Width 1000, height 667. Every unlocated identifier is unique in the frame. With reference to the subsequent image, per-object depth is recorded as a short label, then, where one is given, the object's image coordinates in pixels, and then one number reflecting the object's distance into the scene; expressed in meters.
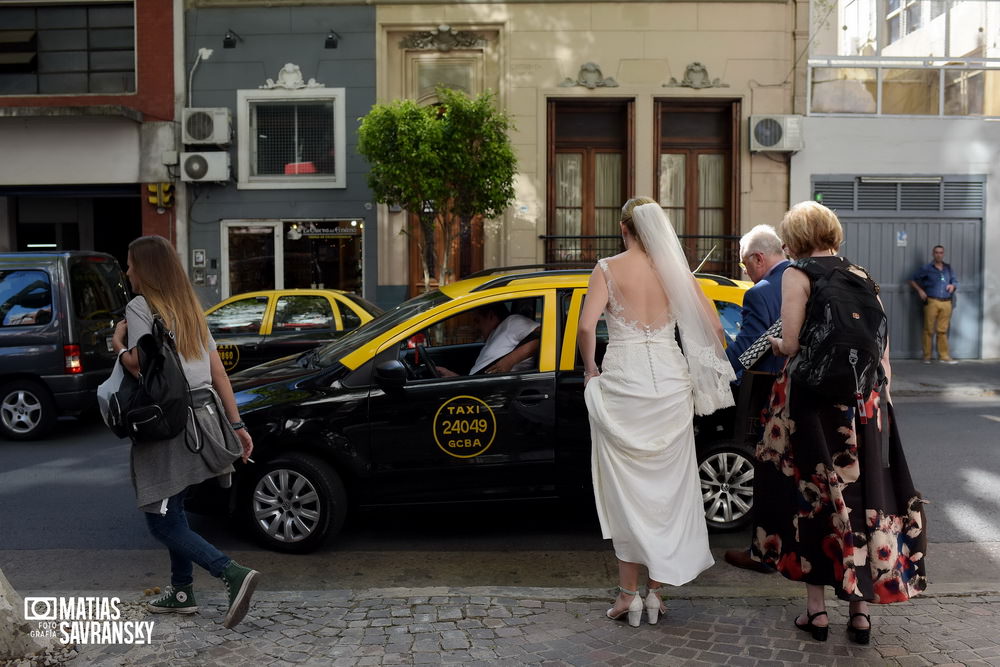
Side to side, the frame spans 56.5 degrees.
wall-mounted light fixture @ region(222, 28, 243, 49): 16.92
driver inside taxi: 5.84
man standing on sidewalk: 16.09
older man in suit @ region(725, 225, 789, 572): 5.25
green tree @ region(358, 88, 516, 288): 13.95
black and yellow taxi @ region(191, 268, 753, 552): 5.61
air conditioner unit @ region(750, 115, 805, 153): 16.59
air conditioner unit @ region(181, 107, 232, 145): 16.64
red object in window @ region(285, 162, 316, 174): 17.22
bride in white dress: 4.35
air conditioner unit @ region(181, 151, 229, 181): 16.66
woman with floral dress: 4.06
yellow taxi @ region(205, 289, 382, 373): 10.89
